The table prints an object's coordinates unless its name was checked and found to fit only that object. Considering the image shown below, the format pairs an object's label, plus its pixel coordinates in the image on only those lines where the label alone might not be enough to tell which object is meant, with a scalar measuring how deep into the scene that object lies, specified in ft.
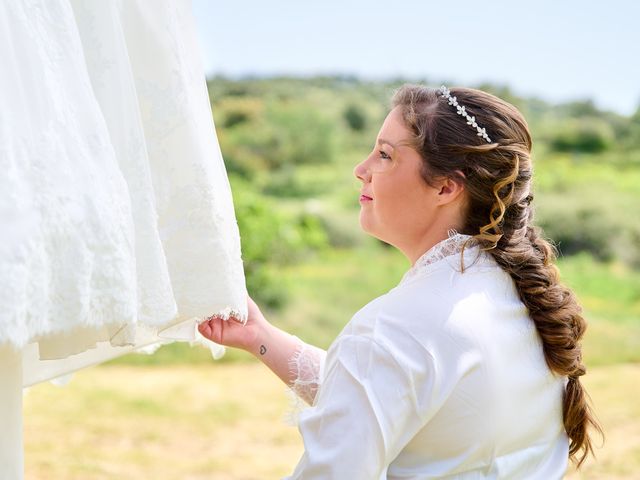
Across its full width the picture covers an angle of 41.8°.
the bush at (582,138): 41.73
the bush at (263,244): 25.00
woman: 4.10
